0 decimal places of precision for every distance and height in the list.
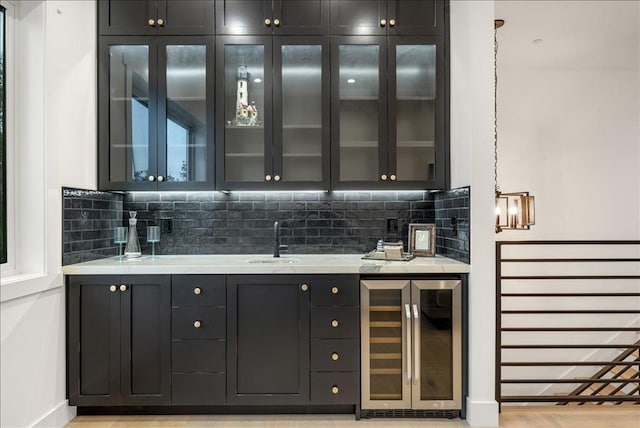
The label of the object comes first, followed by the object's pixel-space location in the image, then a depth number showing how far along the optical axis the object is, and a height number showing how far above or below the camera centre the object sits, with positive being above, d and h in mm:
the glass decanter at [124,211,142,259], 2871 -206
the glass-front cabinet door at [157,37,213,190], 2770 +679
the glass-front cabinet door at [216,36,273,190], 2773 +670
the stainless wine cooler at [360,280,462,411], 2449 -764
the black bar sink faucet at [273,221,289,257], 2889 -190
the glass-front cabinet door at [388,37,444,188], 2768 +702
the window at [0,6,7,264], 2211 +331
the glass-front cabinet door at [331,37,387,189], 2775 +678
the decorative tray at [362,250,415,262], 2725 -289
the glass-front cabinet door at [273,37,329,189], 2775 +679
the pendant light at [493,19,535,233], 3350 +19
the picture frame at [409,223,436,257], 2922 -182
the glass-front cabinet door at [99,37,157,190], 2764 +674
